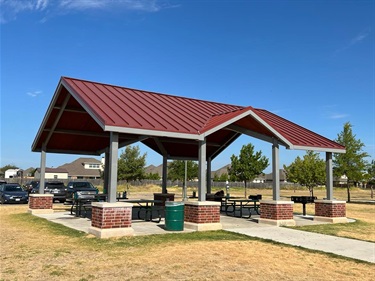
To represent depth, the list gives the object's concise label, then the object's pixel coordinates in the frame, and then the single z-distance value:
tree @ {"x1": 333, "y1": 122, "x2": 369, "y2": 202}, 32.28
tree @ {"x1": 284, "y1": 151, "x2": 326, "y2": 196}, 35.69
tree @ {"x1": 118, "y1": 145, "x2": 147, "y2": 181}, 50.06
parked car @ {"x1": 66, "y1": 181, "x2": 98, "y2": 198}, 25.85
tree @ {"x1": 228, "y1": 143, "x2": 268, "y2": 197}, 38.41
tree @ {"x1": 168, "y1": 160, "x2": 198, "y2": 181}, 49.38
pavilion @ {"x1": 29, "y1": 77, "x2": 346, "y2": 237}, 11.01
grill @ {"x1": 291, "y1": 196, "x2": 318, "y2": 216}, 17.45
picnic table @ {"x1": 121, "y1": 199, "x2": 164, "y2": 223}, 14.08
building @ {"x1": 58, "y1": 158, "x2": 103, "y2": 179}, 93.31
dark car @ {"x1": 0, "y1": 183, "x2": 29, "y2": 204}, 26.61
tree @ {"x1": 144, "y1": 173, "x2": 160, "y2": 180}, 84.66
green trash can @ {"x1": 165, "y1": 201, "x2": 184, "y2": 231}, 11.80
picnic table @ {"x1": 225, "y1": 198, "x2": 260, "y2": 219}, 16.97
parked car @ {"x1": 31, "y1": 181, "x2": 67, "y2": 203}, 27.50
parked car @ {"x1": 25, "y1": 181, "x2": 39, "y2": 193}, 32.72
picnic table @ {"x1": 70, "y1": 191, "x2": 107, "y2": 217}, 15.92
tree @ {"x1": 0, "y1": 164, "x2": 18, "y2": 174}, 113.64
